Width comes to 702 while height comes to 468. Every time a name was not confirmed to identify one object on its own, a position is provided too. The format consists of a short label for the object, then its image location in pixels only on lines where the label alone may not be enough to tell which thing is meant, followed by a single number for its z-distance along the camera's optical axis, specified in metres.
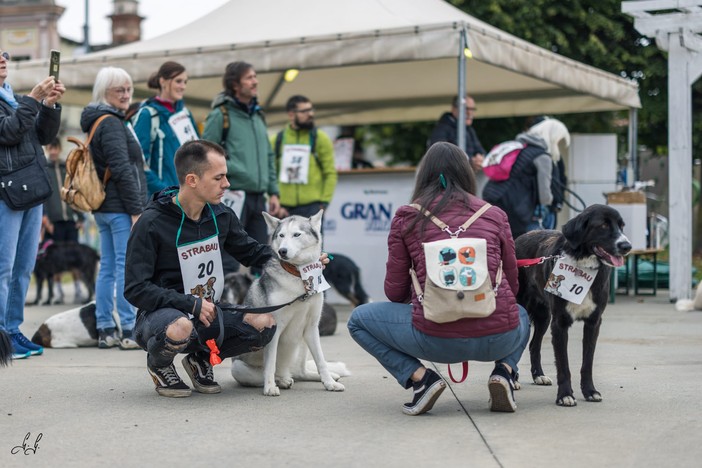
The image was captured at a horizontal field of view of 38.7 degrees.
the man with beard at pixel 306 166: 9.34
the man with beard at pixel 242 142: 7.84
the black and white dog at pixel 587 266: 4.82
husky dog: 5.34
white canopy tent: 9.02
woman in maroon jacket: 4.52
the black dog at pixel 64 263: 11.62
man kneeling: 5.06
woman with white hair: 6.88
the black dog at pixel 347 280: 10.09
